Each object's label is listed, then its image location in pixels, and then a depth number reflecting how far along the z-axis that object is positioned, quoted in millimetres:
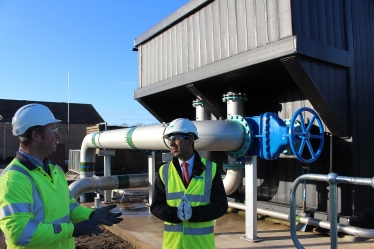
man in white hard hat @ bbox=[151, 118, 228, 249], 2678
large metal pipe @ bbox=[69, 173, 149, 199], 6888
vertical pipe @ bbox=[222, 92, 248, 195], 6215
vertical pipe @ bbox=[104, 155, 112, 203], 8695
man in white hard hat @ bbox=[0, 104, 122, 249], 1945
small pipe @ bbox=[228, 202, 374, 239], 4621
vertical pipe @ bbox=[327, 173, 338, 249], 2727
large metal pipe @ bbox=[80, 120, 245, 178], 5090
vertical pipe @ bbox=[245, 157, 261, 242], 5059
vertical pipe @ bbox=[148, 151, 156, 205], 7586
